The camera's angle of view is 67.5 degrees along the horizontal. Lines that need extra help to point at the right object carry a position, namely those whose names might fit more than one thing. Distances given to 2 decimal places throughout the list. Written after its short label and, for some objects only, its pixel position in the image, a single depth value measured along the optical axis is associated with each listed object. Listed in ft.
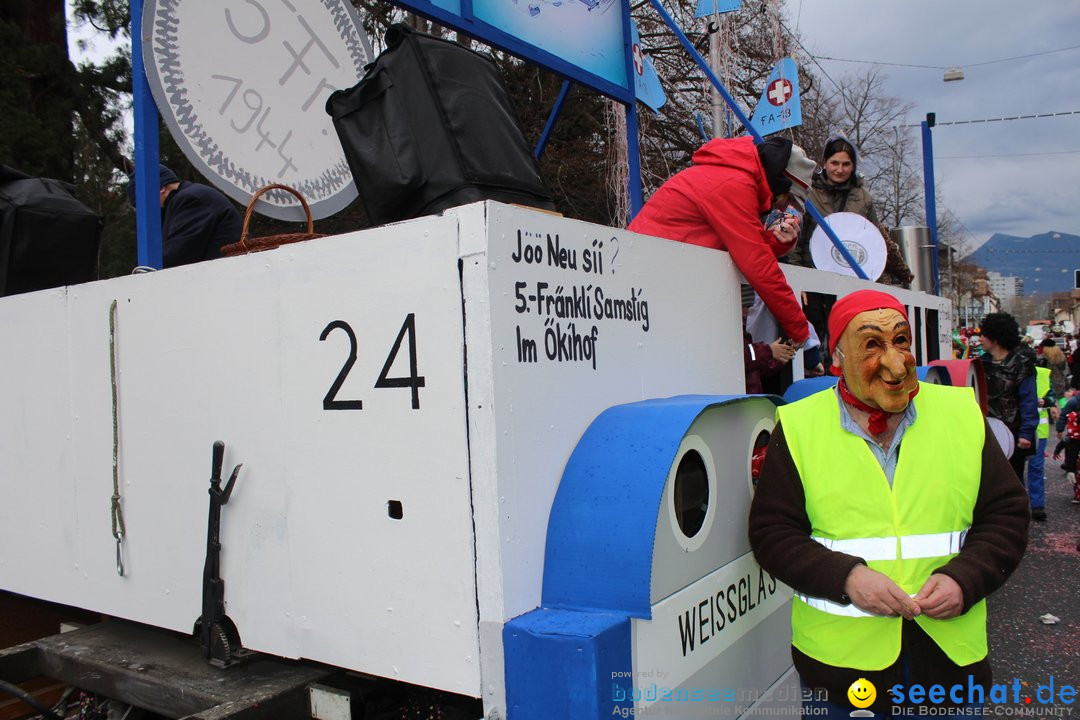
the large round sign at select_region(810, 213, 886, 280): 17.03
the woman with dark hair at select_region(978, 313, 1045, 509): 23.34
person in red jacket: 9.49
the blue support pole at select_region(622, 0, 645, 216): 14.11
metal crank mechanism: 7.04
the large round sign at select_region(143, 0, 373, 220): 9.39
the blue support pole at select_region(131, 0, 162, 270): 8.51
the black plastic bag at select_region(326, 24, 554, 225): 7.71
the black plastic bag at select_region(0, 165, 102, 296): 10.49
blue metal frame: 10.30
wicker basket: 7.55
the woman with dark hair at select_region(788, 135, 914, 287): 19.06
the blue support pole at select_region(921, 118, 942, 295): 25.31
